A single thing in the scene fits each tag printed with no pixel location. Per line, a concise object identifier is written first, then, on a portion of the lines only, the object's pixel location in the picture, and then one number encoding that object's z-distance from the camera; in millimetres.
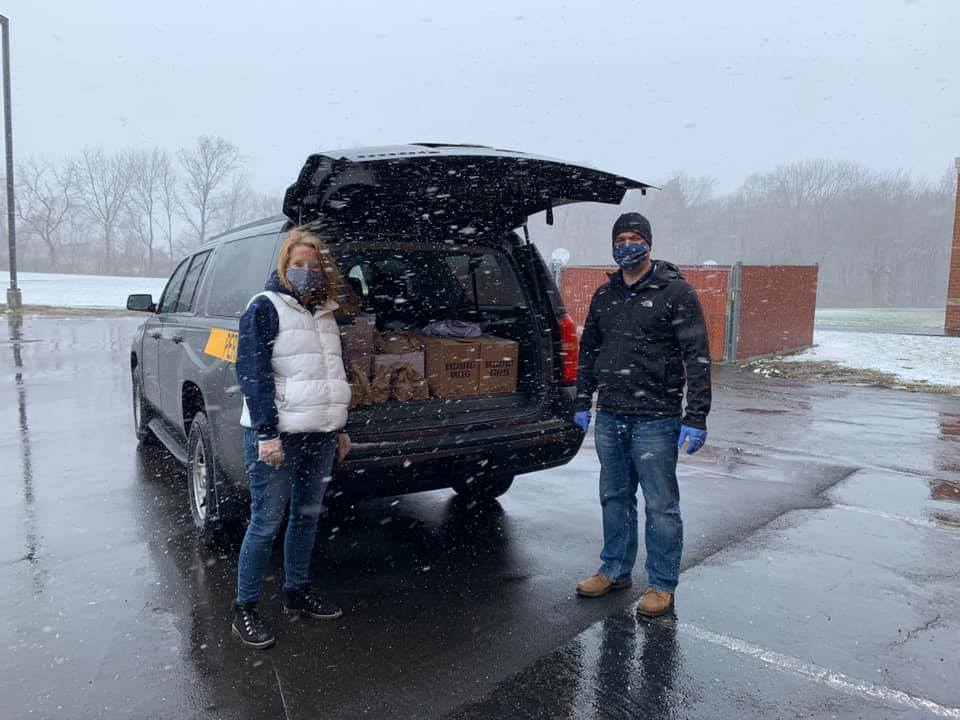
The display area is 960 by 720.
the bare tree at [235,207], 60594
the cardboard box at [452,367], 4402
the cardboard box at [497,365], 4516
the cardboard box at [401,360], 4250
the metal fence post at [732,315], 13125
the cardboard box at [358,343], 4187
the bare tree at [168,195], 64312
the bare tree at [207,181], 59125
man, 3572
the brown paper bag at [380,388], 4164
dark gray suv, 3779
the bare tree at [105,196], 64500
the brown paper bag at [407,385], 4230
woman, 3129
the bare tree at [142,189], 64938
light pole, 21844
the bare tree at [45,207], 61000
